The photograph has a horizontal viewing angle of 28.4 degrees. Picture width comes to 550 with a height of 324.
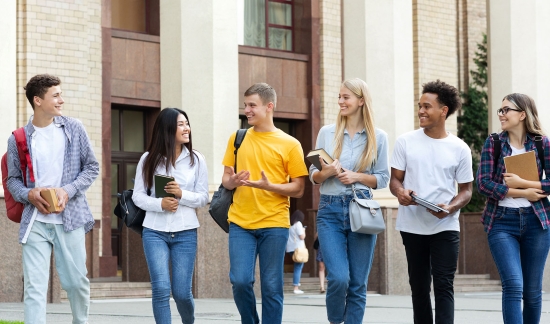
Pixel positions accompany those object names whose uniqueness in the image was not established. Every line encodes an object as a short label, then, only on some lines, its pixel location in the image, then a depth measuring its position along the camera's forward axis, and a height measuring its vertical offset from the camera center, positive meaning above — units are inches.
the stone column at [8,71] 589.9 +58.1
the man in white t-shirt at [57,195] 314.8 -5.9
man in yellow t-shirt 318.0 -8.7
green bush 1233.4 +68.1
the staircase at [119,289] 658.7 -70.8
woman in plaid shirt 320.8 -15.5
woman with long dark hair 320.8 -9.6
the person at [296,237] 817.5 -48.0
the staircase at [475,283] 848.3 -89.5
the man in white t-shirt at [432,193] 326.0 -6.3
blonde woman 315.0 -3.6
